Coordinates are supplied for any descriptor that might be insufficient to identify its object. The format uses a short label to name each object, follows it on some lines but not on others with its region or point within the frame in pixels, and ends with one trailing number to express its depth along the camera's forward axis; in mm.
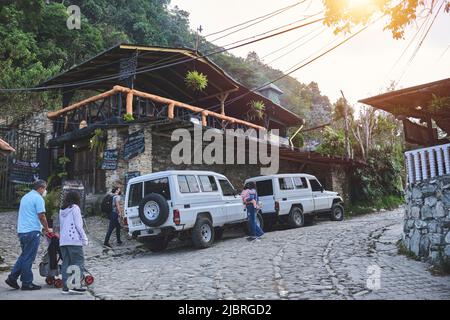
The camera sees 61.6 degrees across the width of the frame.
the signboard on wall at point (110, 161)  12930
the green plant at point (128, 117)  13102
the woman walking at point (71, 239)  5695
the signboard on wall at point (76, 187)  13422
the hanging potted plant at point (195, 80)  16094
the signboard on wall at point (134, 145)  12750
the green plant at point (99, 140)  13633
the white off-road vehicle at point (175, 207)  8969
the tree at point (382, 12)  5902
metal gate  15594
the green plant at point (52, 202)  13111
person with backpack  10466
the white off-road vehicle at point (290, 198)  12711
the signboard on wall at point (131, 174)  12732
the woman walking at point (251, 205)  10461
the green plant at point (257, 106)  20578
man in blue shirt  5957
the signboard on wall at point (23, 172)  15562
